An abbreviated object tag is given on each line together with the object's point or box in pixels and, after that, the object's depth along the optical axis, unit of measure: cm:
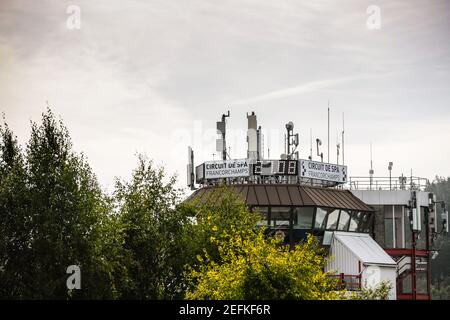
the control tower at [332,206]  8275
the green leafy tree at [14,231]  4847
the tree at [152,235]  5522
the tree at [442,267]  18100
